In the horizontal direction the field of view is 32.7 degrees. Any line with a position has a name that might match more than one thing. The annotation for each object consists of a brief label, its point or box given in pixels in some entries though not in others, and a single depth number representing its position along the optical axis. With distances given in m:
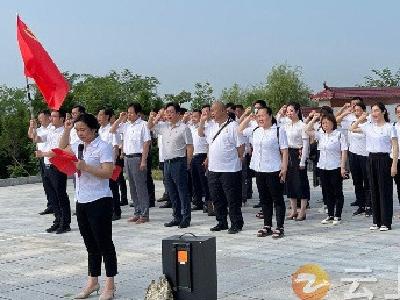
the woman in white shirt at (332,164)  9.57
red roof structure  23.95
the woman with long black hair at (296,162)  10.07
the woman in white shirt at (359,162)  10.24
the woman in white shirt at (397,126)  8.83
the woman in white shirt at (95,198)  5.93
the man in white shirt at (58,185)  9.76
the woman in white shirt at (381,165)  8.91
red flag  7.83
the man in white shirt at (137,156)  10.31
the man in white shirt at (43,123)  11.41
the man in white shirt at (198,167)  11.41
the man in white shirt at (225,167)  9.08
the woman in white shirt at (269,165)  8.67
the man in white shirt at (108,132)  11.09
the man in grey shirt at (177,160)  9.78
